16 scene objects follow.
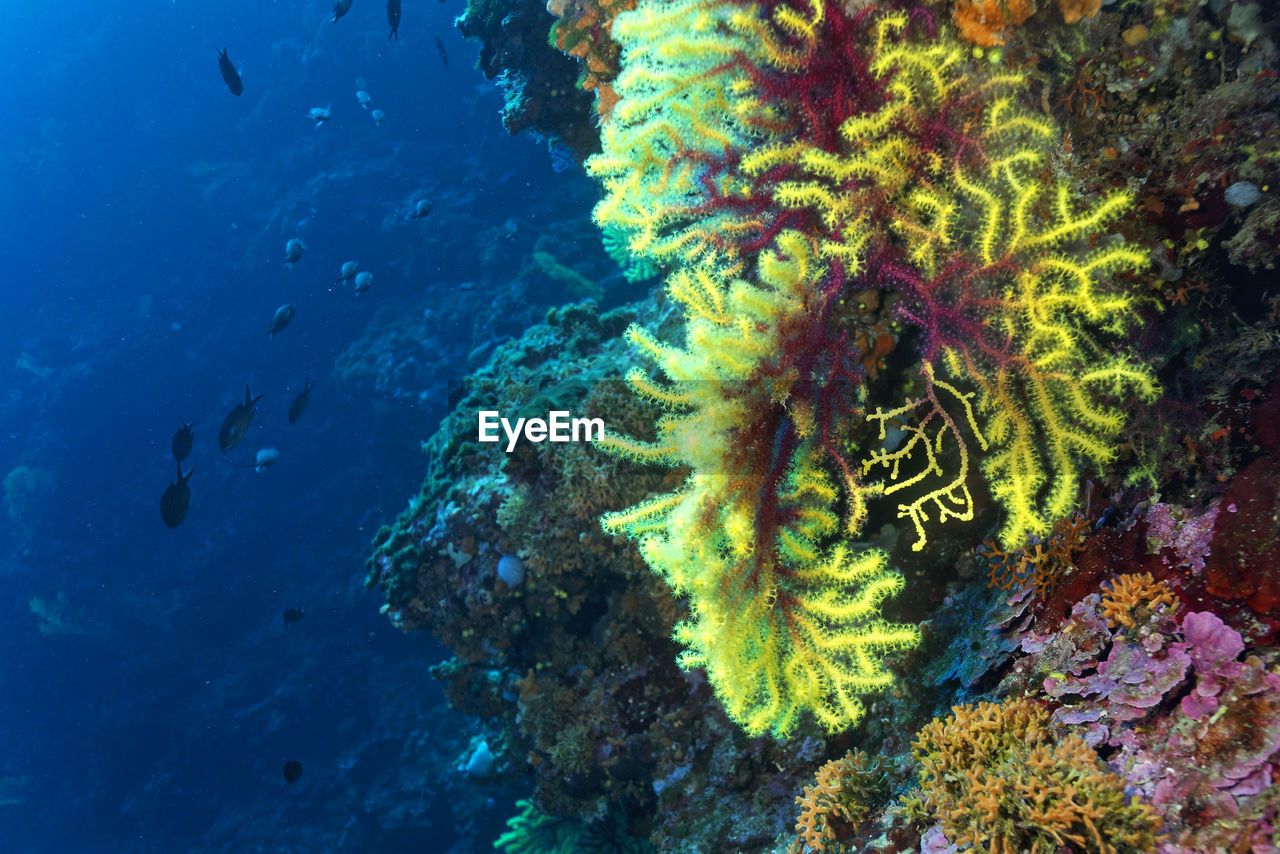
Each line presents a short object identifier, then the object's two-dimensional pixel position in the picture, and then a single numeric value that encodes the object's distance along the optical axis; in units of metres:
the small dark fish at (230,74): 9.52
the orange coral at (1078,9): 2.63
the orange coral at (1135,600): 2.28
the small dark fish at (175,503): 7.49
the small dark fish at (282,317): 10.50
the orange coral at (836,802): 2.89
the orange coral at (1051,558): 2.76
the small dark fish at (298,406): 9.99
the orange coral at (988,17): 2.48
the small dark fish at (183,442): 8.67
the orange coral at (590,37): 5.04
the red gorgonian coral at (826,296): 2.53
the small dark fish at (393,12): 10.26
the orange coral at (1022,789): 1.93
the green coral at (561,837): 5.72
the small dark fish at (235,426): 8.46
